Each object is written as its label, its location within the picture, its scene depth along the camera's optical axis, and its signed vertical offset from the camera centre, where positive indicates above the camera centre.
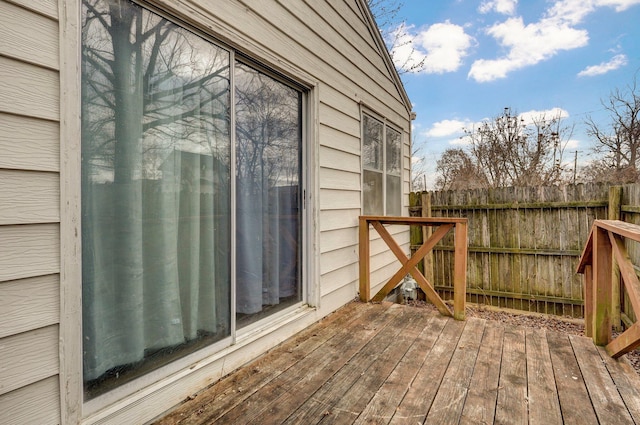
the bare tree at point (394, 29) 7.08 +3.93
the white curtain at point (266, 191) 2.06 +0.12
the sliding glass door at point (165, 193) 1.35 +0.08
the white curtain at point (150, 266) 1.35 -0.26
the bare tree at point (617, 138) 8.33 +1.82
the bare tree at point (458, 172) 9.26 +1.08
